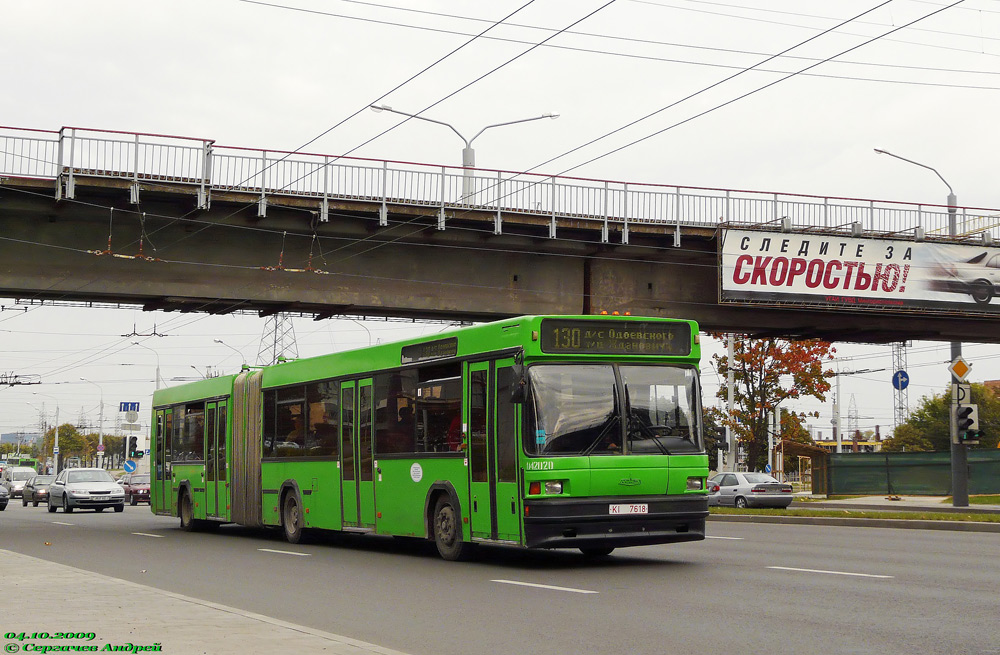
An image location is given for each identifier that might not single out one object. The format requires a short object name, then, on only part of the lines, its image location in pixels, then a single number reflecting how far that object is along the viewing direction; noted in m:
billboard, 30.06
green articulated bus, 13.61
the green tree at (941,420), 90.06
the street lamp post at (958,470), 32.44
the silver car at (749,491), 37.91
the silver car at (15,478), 63.91
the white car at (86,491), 40.50
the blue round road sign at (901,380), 40.94
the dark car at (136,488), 52.59
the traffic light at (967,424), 28.99
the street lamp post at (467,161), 27.73
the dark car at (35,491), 50.75
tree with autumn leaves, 51.75
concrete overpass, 24.61
